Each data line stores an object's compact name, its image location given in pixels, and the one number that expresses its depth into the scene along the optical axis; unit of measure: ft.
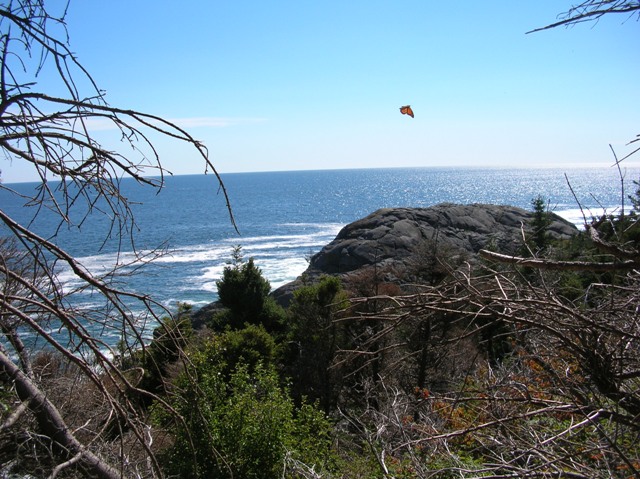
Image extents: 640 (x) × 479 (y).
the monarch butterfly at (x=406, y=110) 11.93
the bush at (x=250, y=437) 29.55
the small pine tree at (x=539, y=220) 100.16
